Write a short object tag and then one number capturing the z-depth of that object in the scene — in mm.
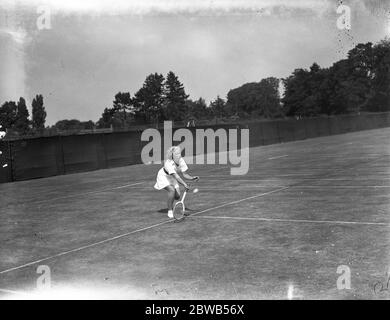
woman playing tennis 10984
